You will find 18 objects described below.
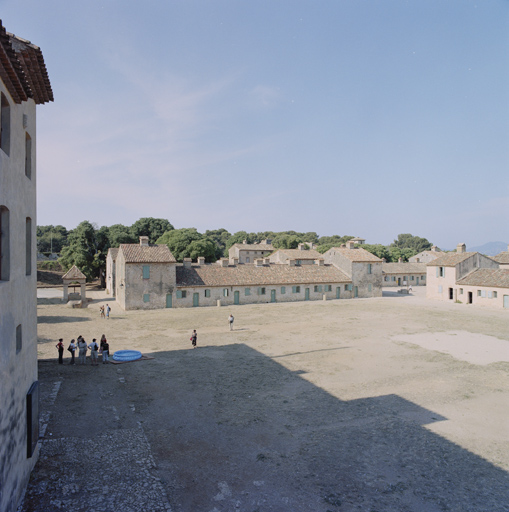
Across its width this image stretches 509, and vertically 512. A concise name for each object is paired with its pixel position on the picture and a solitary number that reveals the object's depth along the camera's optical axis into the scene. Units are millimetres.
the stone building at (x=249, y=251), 95625
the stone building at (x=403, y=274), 70250
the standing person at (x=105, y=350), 18953
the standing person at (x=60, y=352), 18938
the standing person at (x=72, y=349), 18839
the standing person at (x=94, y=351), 18469
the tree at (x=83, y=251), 53375
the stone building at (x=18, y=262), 7125
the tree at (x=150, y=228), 71500
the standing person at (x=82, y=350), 18969
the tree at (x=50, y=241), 94938
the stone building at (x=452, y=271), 45875
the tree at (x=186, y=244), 61781
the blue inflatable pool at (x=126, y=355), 19522
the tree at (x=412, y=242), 152125
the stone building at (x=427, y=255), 87575
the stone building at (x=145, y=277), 37375
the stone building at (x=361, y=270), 50562
